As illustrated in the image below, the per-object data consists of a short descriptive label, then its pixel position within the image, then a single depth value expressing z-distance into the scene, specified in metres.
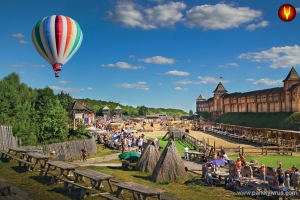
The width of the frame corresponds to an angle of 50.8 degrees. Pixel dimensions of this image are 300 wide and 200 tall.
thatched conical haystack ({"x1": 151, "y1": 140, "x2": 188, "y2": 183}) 15.19
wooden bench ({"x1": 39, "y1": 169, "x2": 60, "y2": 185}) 11.84
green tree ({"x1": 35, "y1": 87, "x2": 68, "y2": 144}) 29.22
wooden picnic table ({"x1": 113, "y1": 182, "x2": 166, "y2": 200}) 8.86
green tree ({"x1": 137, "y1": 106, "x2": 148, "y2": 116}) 161.75
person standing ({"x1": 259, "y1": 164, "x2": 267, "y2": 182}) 13.71
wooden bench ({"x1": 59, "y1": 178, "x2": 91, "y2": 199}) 10.05
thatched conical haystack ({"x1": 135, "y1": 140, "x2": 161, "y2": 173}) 17.97
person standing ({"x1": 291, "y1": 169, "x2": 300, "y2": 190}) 12.70
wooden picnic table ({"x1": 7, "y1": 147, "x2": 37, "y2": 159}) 15.22
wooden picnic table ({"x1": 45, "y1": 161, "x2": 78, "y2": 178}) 11.75
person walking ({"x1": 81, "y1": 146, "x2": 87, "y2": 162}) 22.98
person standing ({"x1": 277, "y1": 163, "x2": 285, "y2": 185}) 12.66
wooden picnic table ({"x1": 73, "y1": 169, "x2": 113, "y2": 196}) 10.21
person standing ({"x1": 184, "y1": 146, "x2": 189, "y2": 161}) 23.81
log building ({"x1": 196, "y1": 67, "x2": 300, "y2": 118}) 53.44
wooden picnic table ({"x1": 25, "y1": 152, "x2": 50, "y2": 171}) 13.45
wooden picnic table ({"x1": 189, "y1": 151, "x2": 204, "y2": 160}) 23.75
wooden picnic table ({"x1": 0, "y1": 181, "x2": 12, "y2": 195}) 9.21
